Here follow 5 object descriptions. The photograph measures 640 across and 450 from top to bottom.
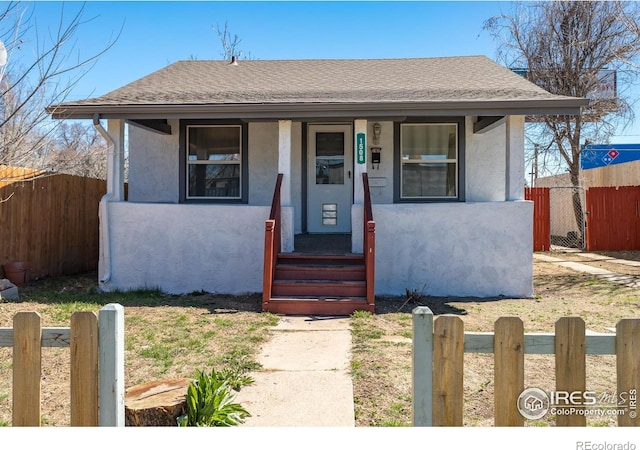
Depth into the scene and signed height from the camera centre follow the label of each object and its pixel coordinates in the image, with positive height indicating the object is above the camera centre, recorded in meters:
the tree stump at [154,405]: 3.01 -1.13
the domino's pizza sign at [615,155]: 24.43 +3.99
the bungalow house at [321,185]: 8.20 +0.82
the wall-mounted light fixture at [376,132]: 9.85 +1.90
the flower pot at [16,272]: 8.80 -0.86
